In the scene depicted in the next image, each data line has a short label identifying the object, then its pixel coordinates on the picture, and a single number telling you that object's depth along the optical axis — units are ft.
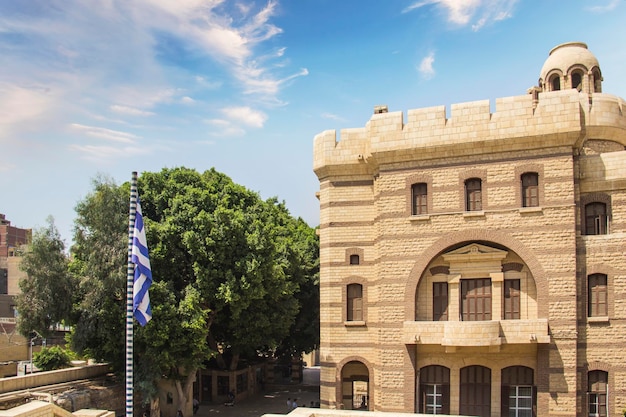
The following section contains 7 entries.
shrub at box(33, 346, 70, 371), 124.98
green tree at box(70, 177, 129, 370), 102.47
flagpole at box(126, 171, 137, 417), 58.90
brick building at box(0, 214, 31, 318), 225.76
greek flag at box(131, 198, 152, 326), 59.00
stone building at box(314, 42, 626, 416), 81.66
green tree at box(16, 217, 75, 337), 100.63
